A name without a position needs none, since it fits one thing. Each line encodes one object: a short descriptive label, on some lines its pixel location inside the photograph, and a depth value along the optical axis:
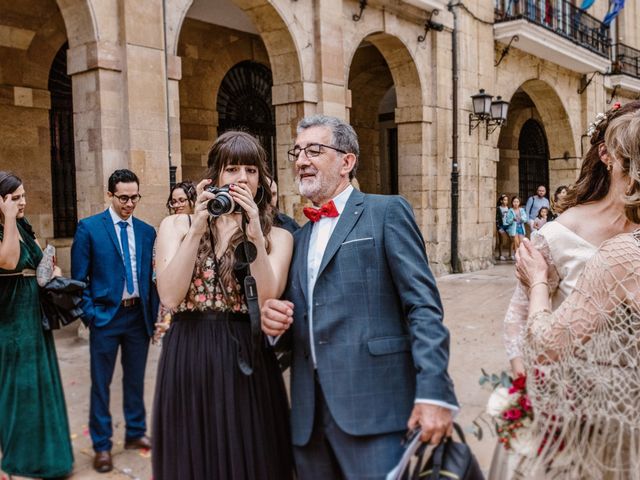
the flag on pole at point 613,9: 15.55
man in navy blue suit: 3.78
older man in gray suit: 2.08
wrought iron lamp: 12.04
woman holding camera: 2.28
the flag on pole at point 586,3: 14.67
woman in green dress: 3.44
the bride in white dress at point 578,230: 2.07
